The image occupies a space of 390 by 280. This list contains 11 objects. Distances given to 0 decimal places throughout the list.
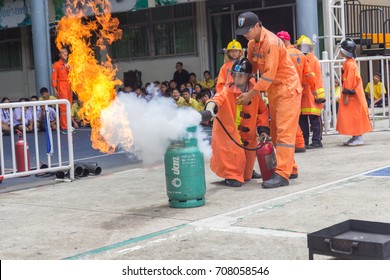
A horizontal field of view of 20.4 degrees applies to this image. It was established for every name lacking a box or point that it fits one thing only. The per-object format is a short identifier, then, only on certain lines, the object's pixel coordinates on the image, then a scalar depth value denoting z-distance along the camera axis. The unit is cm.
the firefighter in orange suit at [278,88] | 1247
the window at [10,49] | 4162
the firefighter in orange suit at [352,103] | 1784
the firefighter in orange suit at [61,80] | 2703
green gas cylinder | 1115
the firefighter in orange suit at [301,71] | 1665
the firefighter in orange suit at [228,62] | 1326
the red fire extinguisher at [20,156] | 1491
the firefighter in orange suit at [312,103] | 1752
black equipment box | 625
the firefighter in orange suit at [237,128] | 1292
